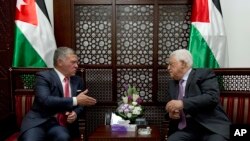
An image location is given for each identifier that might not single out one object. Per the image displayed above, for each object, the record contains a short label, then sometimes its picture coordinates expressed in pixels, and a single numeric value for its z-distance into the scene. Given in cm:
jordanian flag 385
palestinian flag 388
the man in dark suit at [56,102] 330
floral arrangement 358
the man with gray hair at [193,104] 325
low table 332
